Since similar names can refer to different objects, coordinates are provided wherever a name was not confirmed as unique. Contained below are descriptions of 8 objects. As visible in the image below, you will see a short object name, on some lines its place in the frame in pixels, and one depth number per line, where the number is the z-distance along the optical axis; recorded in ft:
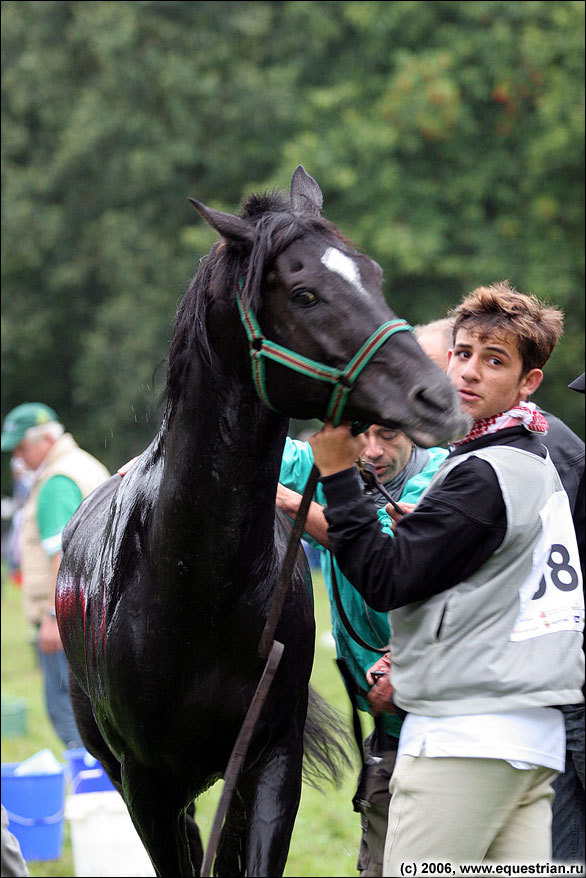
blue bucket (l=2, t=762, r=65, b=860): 39.37
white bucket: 35.55
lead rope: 19.12
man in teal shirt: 24.20
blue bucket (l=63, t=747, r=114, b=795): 38.14
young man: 17.44
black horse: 17.56
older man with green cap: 46.62
